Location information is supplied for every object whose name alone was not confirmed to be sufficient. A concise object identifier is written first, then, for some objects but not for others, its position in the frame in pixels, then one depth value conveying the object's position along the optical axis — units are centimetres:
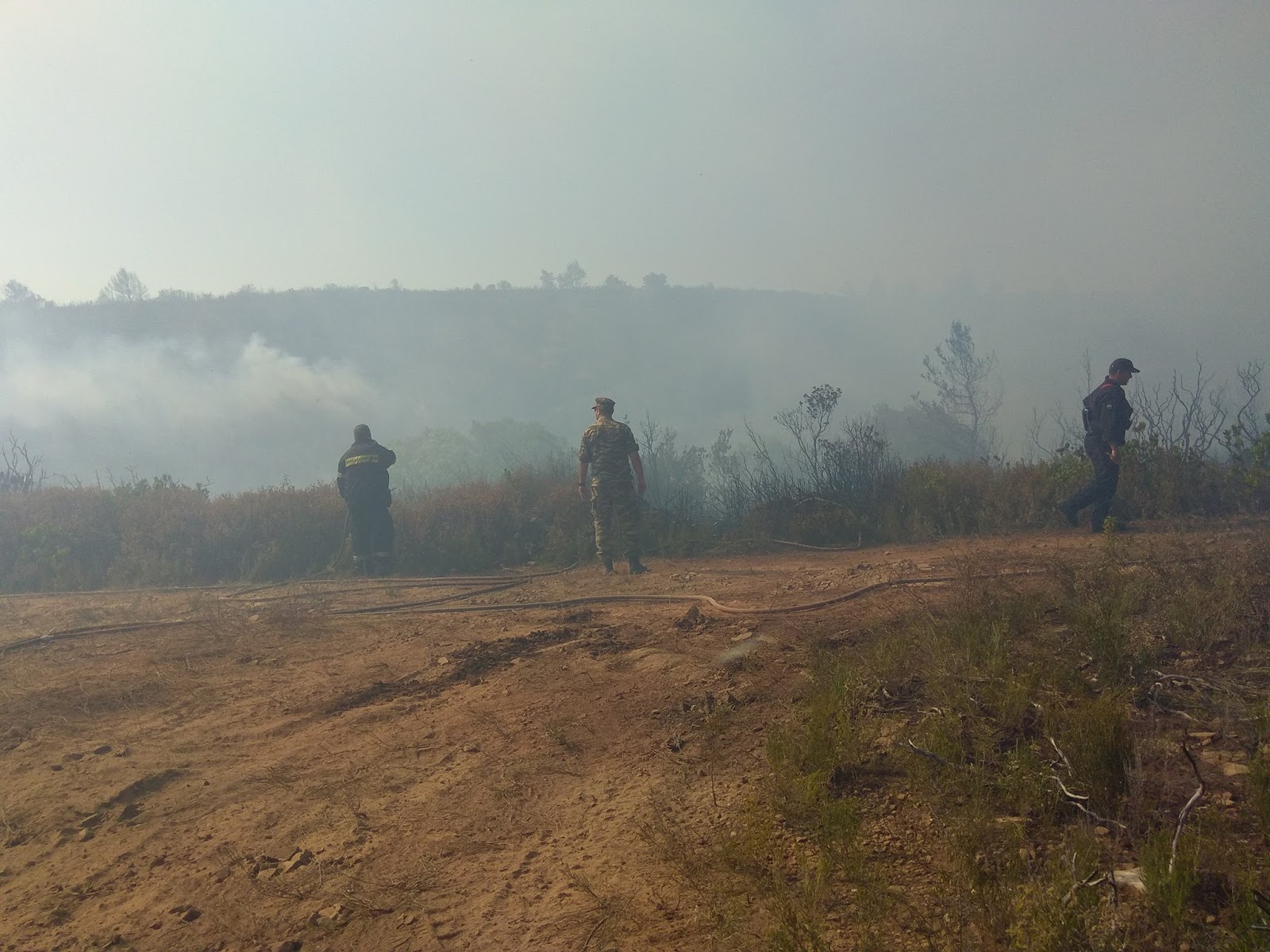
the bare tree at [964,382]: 3450
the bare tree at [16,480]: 1597
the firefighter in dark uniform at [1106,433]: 867
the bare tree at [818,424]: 1154
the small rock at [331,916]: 263
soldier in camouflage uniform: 960
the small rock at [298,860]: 300
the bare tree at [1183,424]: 1023
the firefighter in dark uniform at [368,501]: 1087
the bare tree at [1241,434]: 1001
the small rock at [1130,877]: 229
